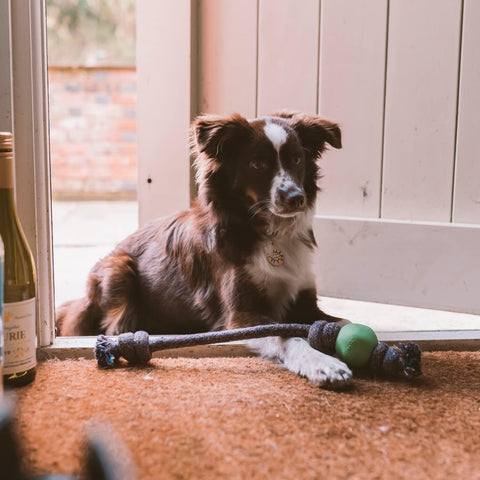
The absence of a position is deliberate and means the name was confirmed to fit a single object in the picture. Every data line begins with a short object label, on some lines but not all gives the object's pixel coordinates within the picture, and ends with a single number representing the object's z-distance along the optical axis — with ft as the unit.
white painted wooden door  7.04
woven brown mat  3.61
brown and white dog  6.22
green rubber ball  5.12
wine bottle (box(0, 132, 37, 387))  4.61
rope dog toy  5.01
